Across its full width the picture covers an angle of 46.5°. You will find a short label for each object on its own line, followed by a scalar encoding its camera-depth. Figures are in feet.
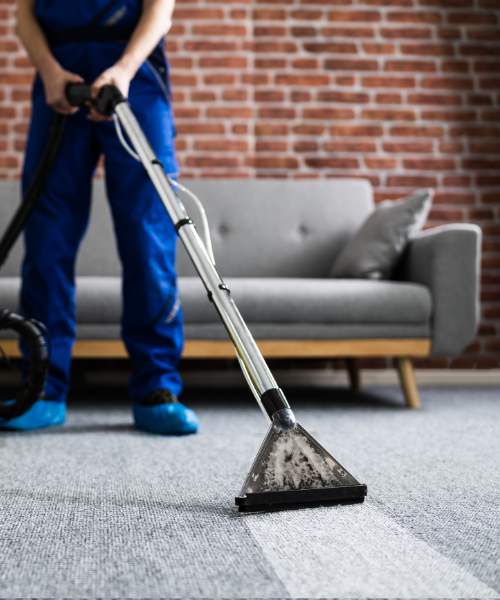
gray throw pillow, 6.44
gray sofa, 5.76
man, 4.49
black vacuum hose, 4.20
